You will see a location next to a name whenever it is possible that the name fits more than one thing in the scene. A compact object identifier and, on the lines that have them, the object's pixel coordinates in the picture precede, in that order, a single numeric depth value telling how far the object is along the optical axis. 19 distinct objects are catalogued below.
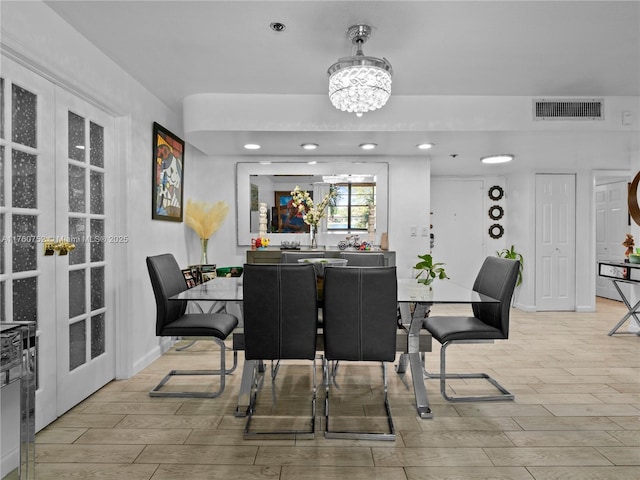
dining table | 2.39
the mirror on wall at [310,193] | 4.98
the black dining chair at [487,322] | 2.60
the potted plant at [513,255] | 5.81
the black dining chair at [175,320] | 2.73
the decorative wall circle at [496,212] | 6.31
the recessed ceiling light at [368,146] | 4.16
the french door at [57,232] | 2.06
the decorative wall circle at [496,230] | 6.31
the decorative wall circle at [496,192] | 6.31
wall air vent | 3.57
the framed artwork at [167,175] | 3.56
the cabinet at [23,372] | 1.41
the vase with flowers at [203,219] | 4.41
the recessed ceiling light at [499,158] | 4.74
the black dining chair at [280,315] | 2.21
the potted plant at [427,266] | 4.78
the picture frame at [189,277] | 3.94
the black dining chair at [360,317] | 2.19
